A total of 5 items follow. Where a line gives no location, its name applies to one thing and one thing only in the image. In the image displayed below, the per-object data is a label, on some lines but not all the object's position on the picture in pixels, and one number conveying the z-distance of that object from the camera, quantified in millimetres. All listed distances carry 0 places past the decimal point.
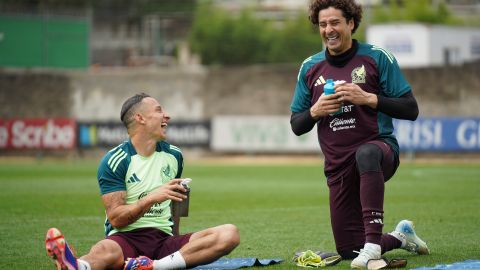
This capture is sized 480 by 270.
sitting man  7383
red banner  33219
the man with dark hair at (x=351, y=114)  7945
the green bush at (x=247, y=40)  66812
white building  38781
